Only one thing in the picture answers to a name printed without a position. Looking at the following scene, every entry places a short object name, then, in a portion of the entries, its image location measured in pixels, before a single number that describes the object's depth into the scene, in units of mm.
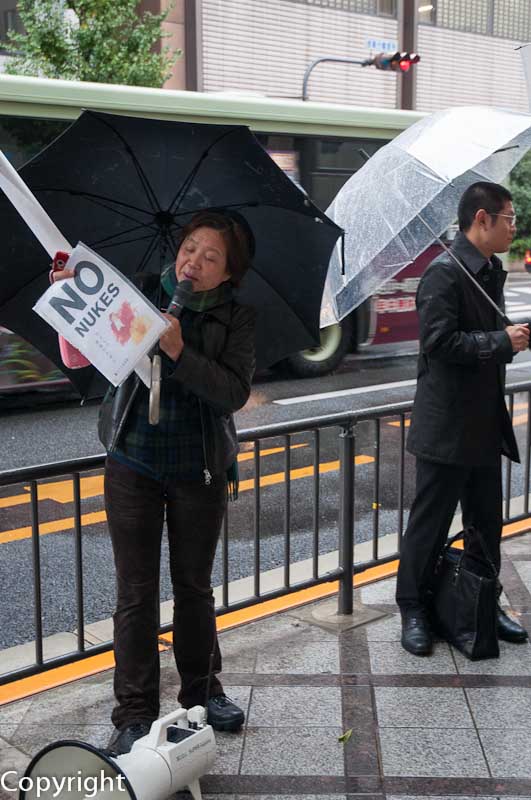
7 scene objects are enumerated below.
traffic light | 20703
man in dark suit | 3711
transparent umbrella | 3402
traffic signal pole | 27844
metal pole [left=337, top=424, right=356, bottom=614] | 4207
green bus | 8733
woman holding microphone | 2875
